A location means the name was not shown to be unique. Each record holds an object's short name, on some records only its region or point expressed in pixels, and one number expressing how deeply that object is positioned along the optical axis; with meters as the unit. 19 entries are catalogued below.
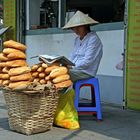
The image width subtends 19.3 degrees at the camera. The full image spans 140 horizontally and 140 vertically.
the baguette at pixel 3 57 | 5.96
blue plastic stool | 6.51
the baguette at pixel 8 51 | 5.92
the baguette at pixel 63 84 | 5.75
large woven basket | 5.62
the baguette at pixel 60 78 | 5.75
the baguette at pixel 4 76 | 5.89
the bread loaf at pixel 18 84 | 5.61
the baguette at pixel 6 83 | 5.90
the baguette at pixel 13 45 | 5.98
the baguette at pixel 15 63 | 5.87
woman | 6.41
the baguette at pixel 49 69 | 5.80
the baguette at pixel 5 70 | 5.93
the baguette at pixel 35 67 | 5.95
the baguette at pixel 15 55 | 5.86
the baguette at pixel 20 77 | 5.78
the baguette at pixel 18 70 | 5.78
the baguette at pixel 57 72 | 5.75
